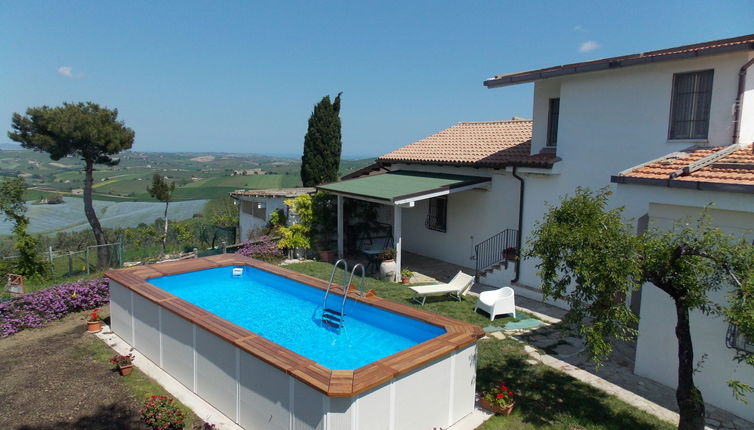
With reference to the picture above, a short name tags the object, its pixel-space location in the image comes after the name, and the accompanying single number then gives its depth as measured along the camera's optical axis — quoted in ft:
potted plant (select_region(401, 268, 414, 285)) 51.34
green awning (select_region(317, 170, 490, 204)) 50.06
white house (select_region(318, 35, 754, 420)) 26.78
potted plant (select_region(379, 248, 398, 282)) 52.03
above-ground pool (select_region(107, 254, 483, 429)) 19.72
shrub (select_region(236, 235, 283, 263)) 59.94
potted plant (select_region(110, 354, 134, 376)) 29.50
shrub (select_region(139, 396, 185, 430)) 22.85
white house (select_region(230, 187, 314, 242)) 69.21
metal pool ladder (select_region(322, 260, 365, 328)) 34.64
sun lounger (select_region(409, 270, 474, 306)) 42.75
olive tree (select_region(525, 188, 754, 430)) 18.35
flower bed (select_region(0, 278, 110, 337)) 38.22
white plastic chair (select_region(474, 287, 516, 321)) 38.78
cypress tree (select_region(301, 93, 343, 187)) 91.25
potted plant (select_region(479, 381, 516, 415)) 24.38
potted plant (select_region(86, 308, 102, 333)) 37.93
